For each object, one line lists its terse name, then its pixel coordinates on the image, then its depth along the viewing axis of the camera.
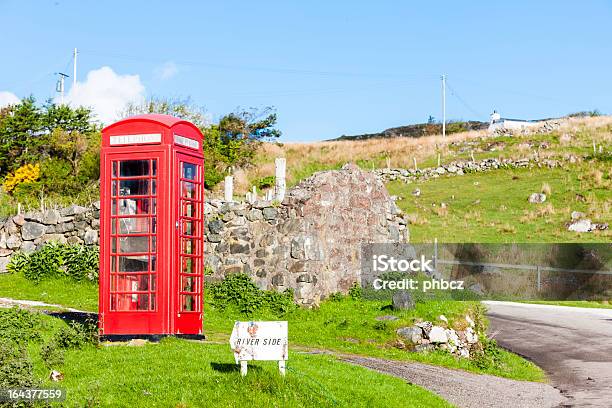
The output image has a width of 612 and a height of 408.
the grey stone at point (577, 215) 45.06
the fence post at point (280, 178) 26.71
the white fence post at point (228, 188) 28.78
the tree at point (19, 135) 47.62
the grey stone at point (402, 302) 23.11
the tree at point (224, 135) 50.19
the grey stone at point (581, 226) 43.31
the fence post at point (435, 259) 36.90
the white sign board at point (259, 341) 12.92
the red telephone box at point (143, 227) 17.00
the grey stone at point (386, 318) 22.13
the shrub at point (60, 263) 26.39
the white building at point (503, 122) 92.86
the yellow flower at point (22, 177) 43.38
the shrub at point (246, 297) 24.09
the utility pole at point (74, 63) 59.72
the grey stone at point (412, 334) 21.08
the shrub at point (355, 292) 26.08
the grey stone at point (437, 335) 21.17
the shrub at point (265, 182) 47.69
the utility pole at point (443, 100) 85.88
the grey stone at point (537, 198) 49.09
